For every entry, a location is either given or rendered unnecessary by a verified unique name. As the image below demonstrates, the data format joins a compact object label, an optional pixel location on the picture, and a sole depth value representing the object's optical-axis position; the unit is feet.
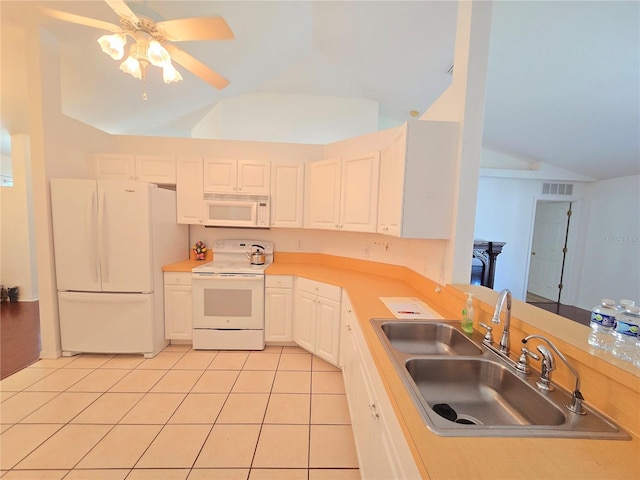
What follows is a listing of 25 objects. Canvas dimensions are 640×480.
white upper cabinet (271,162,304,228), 10.06
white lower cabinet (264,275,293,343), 9.41
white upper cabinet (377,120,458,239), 6.06
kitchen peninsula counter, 2.08
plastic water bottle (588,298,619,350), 3.08
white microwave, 10.00
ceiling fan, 5.26
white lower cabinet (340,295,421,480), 2.69
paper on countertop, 5.53
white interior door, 16.43
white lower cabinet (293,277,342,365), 8.18
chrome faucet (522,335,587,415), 2.75
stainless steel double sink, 2.51
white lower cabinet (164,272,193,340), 9.30
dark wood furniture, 13.85
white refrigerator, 8.21
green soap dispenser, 4.75
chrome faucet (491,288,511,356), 3.84
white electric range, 9.13
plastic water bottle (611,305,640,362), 2.84
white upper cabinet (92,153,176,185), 10.01
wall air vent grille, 15.83
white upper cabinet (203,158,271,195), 9.99
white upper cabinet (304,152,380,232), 8.07
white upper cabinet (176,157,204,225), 10.03
